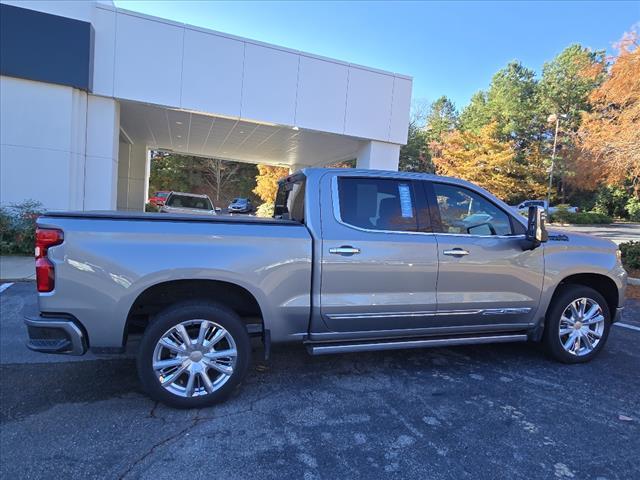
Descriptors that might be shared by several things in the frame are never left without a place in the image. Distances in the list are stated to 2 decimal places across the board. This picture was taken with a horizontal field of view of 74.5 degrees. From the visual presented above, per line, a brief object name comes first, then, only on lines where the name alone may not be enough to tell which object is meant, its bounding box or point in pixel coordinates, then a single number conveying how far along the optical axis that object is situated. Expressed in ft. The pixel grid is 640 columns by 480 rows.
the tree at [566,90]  131.59
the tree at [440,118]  156.35
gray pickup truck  9.81
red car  98.24
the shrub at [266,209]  90.22
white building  33.60
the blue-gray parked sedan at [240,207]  112.83
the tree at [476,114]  147.11
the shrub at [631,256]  31.14
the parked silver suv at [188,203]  49.34
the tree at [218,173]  173.70
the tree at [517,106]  138.62
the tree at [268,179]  106.83
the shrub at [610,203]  135.64
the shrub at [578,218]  113.50
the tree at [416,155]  139.64
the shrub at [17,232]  31.24
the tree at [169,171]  166.91
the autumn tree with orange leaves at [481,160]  102.94
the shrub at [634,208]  116.17
